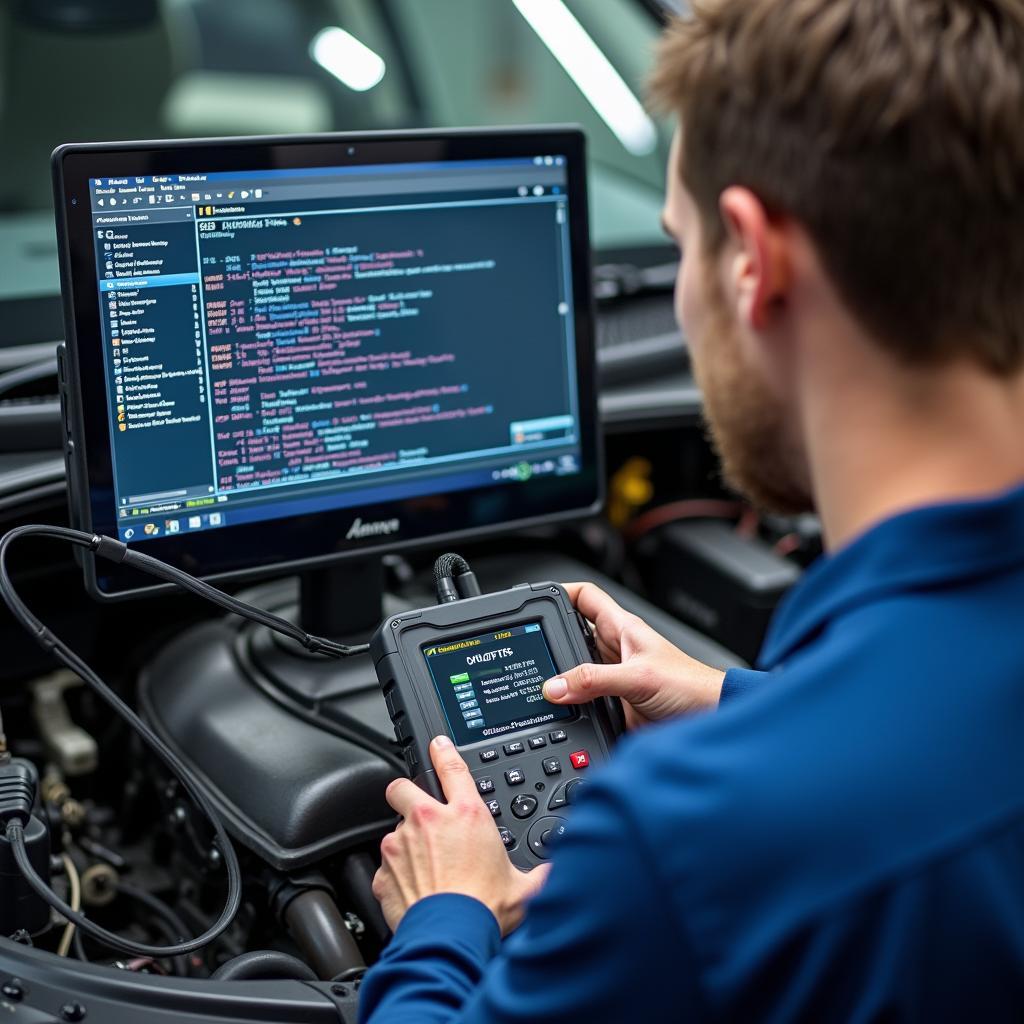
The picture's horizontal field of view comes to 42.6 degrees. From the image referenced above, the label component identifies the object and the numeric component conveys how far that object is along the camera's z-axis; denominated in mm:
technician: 568
